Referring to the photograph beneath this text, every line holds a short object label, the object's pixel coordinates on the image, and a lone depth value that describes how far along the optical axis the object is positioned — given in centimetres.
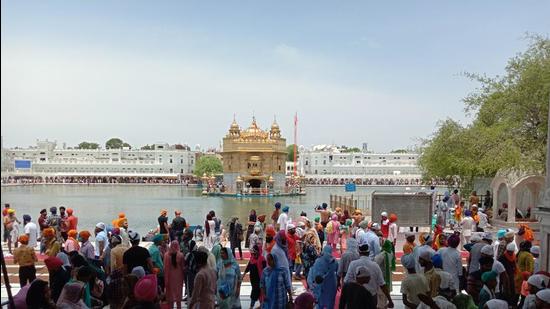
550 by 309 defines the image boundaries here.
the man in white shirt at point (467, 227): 1294
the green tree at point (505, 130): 2034
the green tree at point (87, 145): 15962
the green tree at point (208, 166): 9769
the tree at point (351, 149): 15212
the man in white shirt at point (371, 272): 625
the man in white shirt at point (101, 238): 911
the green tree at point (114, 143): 16112
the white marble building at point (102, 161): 11319
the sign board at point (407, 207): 1658
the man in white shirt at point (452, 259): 734
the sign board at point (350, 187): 2684
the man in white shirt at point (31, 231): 1157
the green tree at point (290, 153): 14890
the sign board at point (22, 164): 10689
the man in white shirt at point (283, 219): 1205
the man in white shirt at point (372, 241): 868
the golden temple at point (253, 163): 6769
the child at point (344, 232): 1278
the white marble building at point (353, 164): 12044
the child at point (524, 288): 646
